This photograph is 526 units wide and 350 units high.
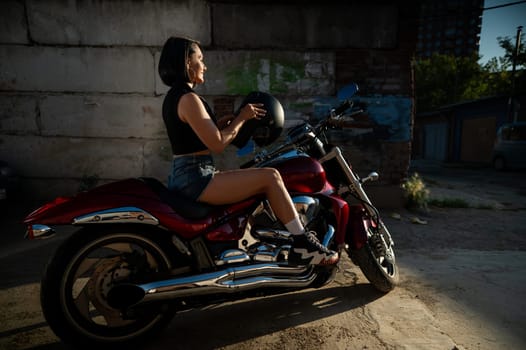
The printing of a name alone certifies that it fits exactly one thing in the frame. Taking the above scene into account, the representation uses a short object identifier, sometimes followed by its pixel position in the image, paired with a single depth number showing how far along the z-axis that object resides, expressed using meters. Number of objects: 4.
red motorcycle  1.65
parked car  12.00
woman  1.78
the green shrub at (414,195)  5.32
